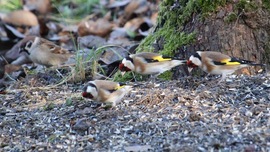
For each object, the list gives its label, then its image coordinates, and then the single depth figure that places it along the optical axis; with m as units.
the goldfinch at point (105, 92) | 12.49
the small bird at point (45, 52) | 20.45
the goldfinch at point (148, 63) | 14.26
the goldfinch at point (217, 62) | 13.45
